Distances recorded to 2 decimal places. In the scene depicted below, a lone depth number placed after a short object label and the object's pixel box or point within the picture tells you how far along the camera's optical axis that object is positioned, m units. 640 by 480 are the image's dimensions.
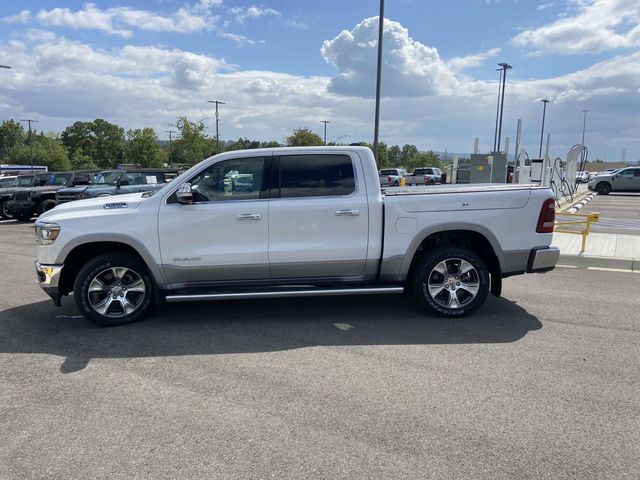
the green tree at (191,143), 62.00
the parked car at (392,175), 38.05
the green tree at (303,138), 64.50
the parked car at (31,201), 17.52
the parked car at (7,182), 21.86
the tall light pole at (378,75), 16.22
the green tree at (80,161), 92.06
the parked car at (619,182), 30.41
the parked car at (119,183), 15.54
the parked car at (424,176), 40.90
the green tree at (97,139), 117.19
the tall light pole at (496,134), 42.34
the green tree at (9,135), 111.06
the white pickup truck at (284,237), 5.34
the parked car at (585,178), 49.62
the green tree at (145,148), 77.75
